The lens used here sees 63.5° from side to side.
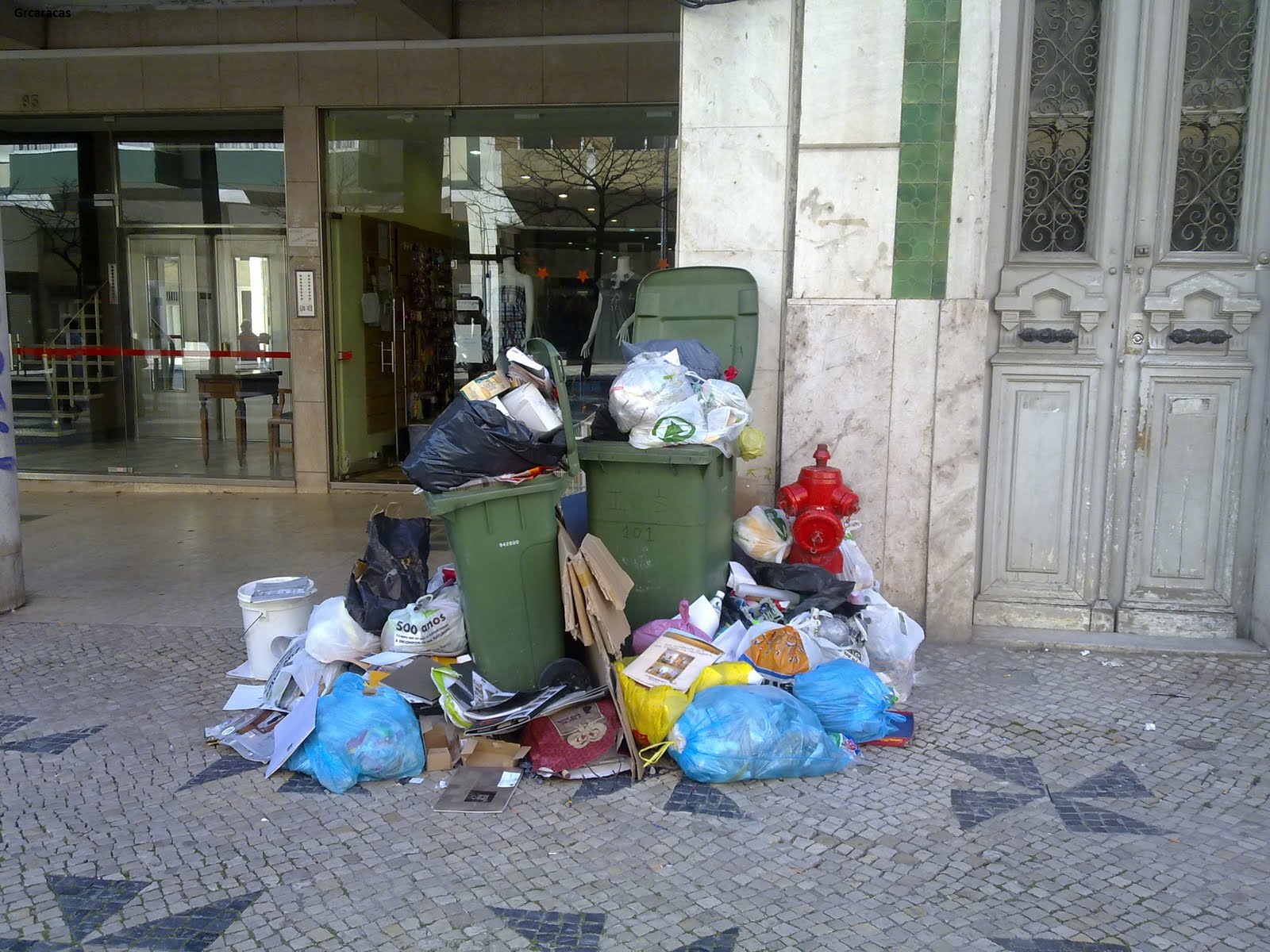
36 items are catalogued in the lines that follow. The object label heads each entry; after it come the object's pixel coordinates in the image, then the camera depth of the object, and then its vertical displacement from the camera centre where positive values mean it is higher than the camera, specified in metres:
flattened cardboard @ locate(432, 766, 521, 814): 3.61 -1.65
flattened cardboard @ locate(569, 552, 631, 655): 4.04 -1.09
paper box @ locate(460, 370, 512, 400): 4.09 -0.22
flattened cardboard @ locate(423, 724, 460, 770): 3.88 -1.57
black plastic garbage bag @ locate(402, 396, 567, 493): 4.05 -0.45
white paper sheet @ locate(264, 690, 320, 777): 3.81 -1.51
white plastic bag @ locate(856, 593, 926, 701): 4.61 -1.39
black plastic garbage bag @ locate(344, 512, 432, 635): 4.40 -1.06
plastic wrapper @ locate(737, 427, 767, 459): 4.86 -0.50
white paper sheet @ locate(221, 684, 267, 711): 4.43 -1.60
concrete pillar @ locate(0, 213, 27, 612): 5.65 -1.02
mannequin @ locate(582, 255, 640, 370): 9.43 +0.22
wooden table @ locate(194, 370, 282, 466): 10.03 -0.58
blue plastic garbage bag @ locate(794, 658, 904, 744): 4.01 -1.41
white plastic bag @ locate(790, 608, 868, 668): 4.43 -1.29
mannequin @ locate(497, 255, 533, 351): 9.84 +0.25
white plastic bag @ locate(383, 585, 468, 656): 4.30 -1.24
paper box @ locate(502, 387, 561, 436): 4.08 -0.30
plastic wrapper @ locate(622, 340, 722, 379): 4.91 -0.09
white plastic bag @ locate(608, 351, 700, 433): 4.47 -0.25
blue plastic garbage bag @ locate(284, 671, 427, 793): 3.75 -1.51
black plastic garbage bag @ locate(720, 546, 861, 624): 4.70 -1.15
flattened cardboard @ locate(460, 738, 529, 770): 3.86 -1.57
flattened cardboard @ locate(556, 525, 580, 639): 4.06 -1.04
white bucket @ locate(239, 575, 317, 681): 4.71 -1.37
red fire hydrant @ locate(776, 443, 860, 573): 4.97 -0.85
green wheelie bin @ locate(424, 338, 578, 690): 4.07 -0.94
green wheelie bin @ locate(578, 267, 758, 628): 4.43 -0.80
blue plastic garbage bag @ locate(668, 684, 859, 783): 3.72 -1.47
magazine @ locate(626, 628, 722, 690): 3.99 -1.29
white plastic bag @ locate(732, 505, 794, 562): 5.11 -0.99
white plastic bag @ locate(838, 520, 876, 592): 5.17 -1.16
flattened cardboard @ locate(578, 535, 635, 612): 4.05 -0.95
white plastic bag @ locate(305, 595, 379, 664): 4.32 -1.30
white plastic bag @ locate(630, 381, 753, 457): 4.43 -0.38
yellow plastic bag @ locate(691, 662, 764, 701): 4.01 -1.33
